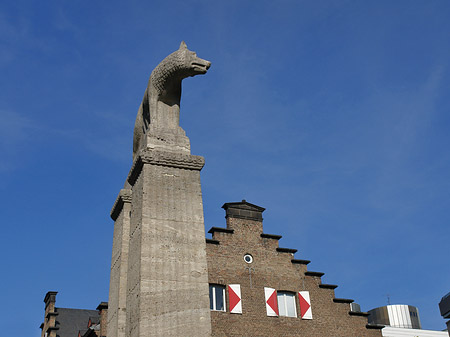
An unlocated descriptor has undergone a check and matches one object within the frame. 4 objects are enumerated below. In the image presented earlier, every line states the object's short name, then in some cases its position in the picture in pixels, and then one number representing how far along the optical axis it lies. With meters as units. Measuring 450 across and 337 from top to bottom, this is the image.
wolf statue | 8.70
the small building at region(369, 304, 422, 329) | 50.47
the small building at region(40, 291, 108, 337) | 43.25
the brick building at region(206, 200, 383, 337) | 25.02
